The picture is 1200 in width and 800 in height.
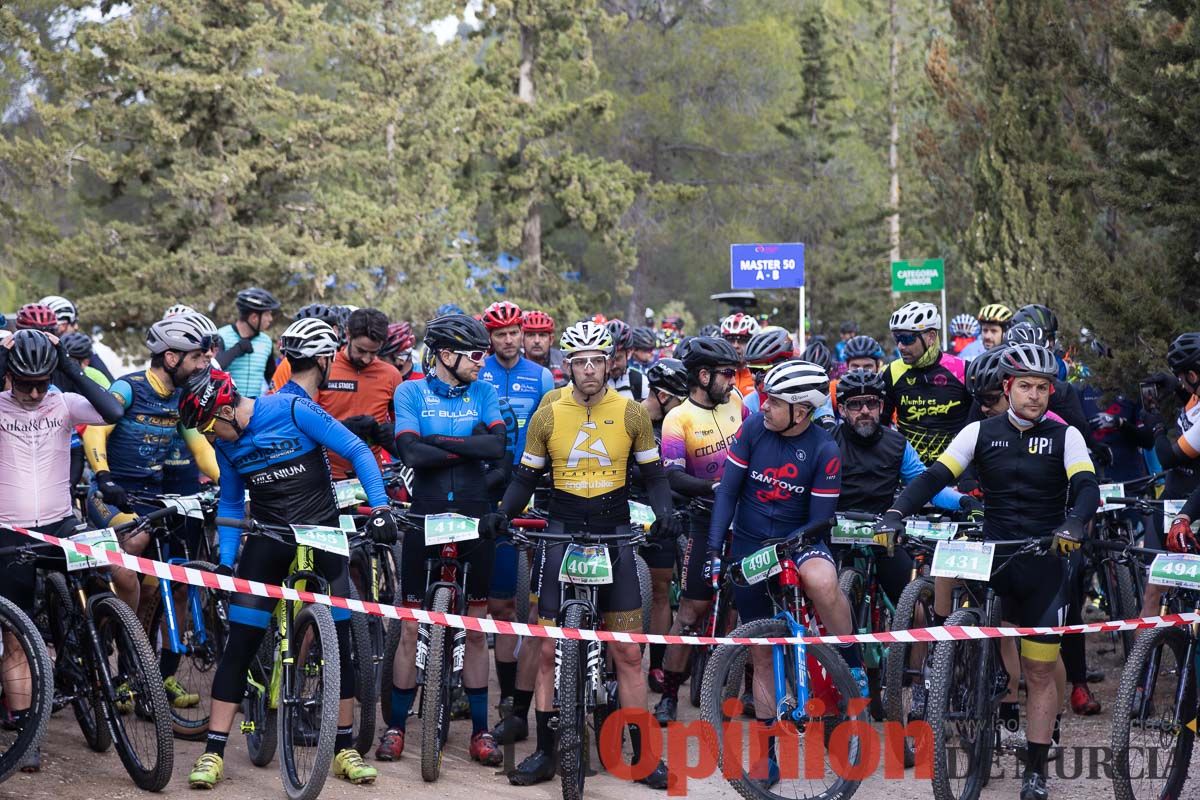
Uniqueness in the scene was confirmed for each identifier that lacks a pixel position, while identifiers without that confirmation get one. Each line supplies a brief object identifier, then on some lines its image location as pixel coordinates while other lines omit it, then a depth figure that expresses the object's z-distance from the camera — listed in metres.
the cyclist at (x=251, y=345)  12.44
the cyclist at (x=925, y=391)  10.57
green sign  35.06
